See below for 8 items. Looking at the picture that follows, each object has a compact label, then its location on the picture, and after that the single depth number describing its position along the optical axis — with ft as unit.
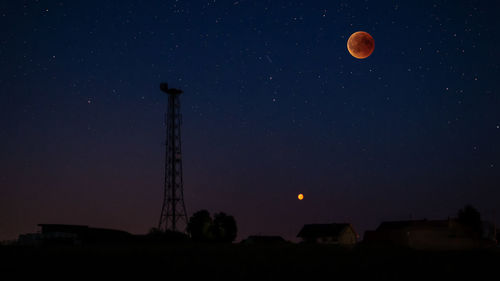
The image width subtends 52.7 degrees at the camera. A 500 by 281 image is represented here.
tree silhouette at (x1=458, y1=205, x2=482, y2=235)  307.68
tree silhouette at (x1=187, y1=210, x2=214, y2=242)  221.37
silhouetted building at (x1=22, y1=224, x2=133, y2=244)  159.12
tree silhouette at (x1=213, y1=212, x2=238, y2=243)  229.04
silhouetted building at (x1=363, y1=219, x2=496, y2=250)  265.54
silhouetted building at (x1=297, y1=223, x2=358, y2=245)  306.76
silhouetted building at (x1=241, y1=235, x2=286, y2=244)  320.50
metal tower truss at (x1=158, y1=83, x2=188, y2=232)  182.29
